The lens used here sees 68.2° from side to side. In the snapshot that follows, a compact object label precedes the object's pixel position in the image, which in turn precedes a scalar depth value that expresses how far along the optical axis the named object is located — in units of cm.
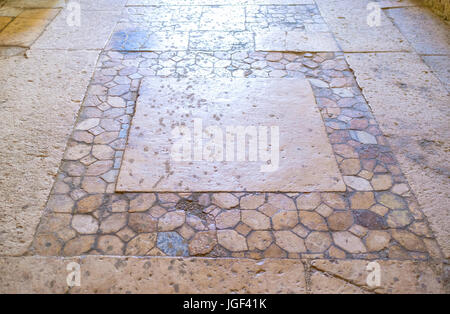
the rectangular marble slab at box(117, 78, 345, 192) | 275
